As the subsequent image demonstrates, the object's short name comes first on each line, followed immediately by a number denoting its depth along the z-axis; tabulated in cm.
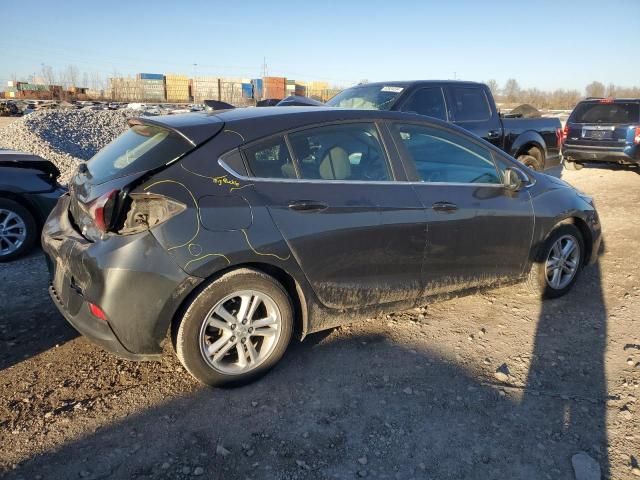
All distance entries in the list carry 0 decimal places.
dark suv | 1128
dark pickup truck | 755
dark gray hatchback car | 282
